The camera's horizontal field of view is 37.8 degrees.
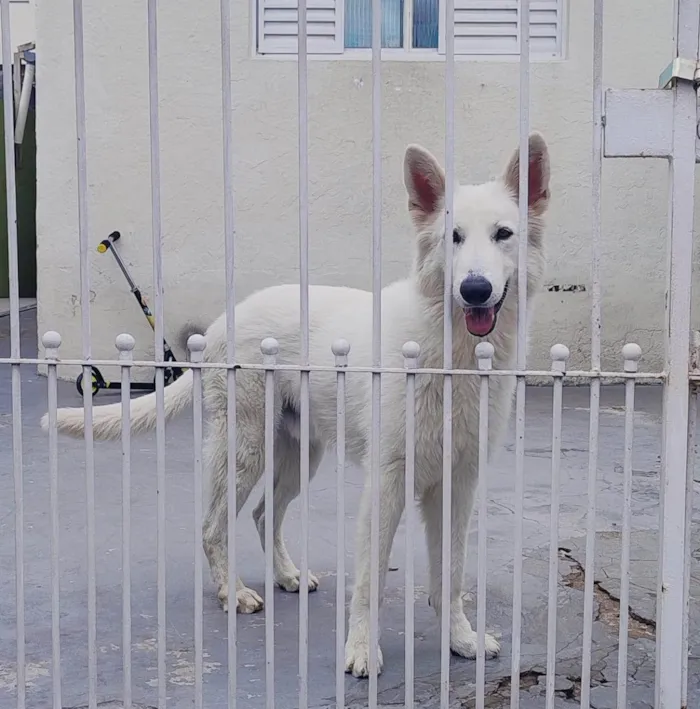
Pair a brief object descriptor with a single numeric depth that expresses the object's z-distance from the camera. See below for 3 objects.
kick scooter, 8.70
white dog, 3.19
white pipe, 12.54
